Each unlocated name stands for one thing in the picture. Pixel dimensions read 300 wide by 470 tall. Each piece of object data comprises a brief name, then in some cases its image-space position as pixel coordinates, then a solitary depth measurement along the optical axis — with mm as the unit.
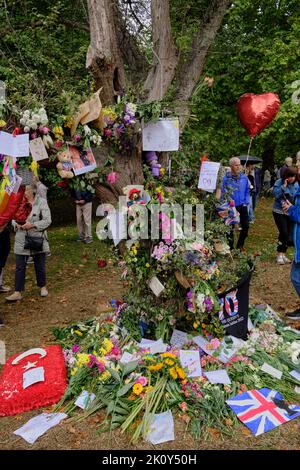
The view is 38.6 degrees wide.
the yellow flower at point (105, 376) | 3473
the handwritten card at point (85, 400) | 3357
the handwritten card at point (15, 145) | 3355
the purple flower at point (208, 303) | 3615
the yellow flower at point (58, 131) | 3467
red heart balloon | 5184
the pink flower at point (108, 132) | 3650
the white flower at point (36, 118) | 3330
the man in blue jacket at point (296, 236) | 4594
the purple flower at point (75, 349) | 4031
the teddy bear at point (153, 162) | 3900
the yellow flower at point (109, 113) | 3561
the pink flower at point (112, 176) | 3715
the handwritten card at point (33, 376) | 3530
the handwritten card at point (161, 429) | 2945
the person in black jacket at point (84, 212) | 8797
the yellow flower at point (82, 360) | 3660
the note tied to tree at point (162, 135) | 3766
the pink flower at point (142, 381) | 3368
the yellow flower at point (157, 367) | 3430
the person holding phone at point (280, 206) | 6144
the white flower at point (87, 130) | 3504
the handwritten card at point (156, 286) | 3703
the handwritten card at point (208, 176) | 3768
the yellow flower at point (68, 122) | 3495
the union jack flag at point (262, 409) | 3062
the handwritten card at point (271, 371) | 3541
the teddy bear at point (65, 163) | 3541
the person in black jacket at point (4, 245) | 5547
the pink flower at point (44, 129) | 3402
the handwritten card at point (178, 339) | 3801
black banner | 3902
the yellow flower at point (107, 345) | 3815
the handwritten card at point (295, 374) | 3553
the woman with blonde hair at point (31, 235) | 5730
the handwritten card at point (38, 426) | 3066
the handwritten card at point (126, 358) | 3643
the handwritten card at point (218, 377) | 3432
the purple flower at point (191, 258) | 3615
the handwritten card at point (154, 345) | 3707
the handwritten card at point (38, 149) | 3406
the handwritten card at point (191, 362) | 3502
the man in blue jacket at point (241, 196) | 6648
